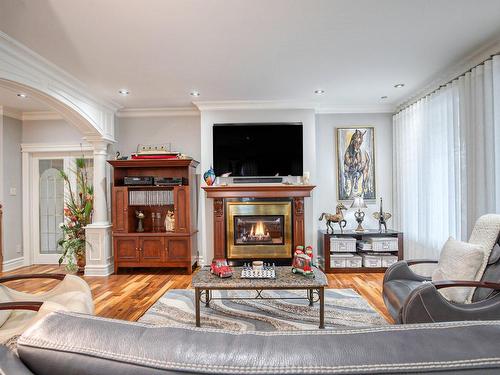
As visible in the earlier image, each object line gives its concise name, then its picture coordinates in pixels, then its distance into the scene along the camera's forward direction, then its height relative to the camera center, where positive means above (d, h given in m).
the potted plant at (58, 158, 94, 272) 4.57 -0.48
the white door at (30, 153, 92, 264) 5.24 -0.15
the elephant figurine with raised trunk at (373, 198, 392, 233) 4.66 -0.45
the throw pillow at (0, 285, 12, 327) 1.88 -0.75
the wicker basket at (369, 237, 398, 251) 4.46 -0.83
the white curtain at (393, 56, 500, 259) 2.83 +0.31
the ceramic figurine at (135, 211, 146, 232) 4.71 -0.46
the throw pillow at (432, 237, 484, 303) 2.10 -0.58
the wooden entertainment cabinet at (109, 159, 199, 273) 4.51 -0.57
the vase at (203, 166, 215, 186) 4.60 +0.21
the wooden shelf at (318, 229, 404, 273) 4.45 -0.91
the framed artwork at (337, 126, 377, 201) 4.97 +0.44
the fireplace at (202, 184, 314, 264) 4.53 -0.44
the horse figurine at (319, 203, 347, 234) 4.55 -0.44
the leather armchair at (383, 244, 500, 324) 1.85 -0.74
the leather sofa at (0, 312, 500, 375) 0.55 -0.31
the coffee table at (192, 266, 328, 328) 2.56 -0.81
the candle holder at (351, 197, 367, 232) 4.55 -0.26
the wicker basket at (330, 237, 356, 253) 4.50 -0.84
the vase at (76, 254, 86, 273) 4.62 -1.06
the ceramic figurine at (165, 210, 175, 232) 4.70 -0.50
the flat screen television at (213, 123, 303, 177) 4.68 +0.64
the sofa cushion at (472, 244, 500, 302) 2.00 -0.60
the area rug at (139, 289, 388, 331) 2.75 -1.23
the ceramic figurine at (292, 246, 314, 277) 2.82 -0.72
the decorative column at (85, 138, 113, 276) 4.54 -0.53
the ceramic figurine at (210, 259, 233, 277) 2.79 -0.74
